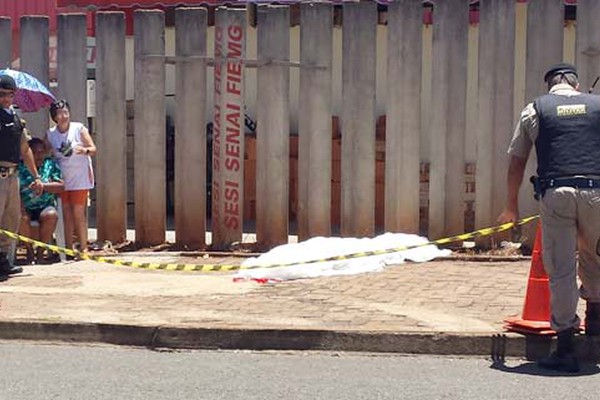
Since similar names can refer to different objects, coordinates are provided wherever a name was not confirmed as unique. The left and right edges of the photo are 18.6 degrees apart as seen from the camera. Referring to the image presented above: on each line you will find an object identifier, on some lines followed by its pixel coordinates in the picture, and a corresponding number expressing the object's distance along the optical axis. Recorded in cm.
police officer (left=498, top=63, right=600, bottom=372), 1128
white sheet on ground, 1642
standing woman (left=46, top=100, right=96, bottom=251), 1819
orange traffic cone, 1215
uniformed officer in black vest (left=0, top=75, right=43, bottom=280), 1638
